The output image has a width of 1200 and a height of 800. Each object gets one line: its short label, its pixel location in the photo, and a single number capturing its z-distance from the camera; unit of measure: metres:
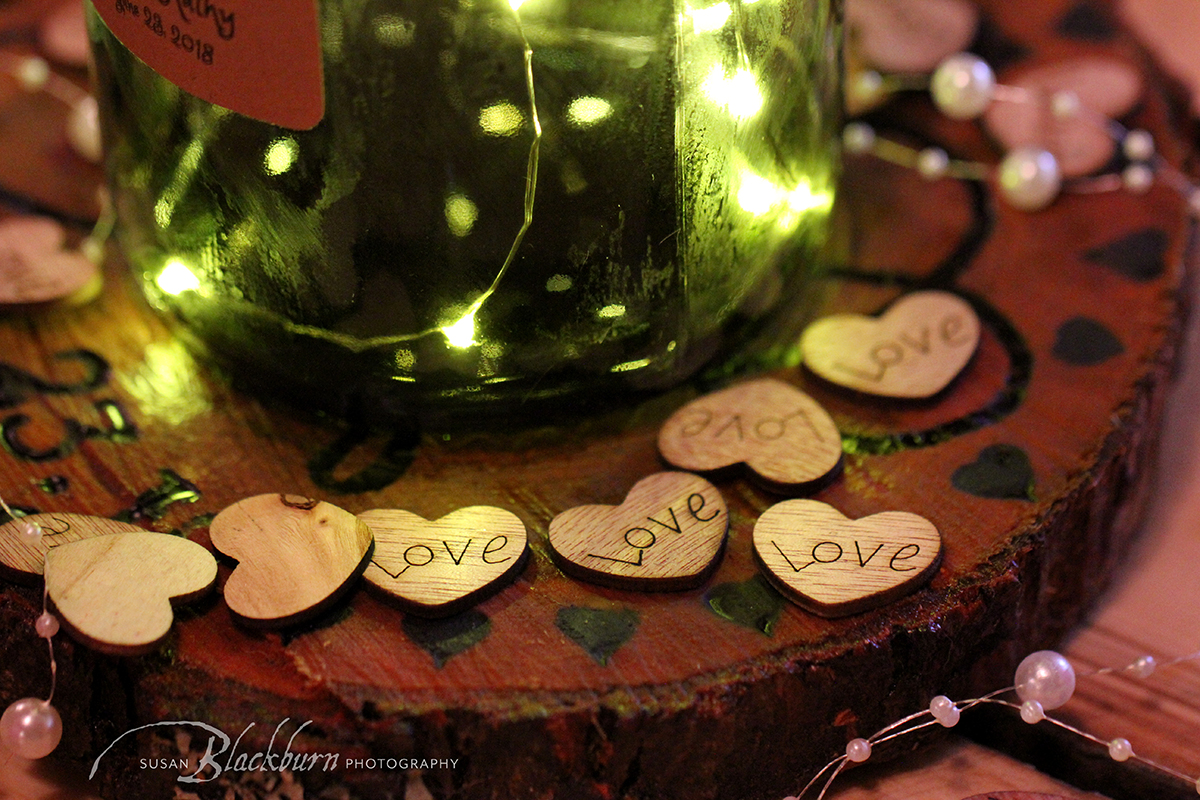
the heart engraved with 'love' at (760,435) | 0.37
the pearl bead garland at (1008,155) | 0.41
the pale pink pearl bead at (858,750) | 0.36
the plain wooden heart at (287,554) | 0.35
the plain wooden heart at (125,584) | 0.35
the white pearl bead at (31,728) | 0.35
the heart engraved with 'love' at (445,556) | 0.36
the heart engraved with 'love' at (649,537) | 0.36
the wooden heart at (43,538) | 0.36
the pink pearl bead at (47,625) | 0.35
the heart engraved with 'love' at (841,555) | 0.36
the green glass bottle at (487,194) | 0.35
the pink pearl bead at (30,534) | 0.36
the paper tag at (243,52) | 0.35
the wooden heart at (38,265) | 0.40
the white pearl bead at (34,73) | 0.43
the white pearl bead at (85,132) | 0.42
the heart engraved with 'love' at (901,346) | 0.38
